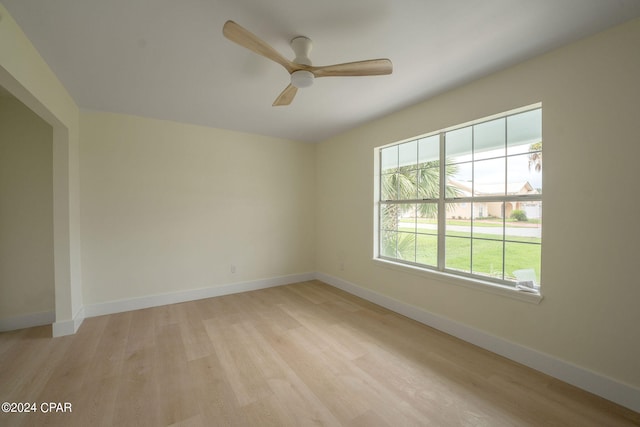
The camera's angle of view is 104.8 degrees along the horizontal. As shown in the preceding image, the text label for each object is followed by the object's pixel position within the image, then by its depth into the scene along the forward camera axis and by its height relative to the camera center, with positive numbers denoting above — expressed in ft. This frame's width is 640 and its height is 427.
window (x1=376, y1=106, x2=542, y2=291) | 7.32 +0.34
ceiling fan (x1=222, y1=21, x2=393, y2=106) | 5.72 +3.43
